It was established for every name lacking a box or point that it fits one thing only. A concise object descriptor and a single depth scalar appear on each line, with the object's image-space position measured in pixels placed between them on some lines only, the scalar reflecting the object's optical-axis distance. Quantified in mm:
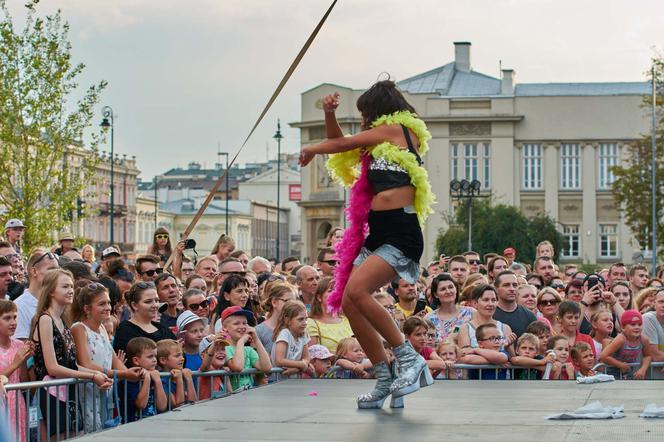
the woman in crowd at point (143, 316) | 10414
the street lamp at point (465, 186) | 44562
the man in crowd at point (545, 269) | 17934
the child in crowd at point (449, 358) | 11523
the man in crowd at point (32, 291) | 10367
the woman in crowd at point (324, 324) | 11711
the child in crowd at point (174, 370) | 9969
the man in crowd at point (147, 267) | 13648
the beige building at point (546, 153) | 93375
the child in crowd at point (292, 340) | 11062
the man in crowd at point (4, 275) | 11009
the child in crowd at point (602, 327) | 12828
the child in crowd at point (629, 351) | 12195
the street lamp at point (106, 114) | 57162
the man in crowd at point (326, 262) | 14897
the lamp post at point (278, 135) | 86300
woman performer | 8703
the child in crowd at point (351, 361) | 11227
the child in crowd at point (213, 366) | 10406
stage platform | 7312
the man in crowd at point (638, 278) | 17875
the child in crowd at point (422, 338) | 11406
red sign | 146975
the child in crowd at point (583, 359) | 11930
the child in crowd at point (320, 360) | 11328
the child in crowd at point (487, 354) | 11602
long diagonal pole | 8742
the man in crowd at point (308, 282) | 13852
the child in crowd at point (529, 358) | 11695
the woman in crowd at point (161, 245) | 17188
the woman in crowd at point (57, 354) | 8953
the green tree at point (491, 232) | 74000
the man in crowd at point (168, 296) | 11938
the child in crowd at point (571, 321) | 12626
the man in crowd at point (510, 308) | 12773
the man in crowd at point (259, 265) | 16297
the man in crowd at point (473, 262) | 18969
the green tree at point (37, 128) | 33938
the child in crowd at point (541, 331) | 12094
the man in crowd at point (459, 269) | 16234
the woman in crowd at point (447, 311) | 12312
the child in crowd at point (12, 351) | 9000
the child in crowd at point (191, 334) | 10945
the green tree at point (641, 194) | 60866
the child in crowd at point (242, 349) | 10578
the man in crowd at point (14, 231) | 16609
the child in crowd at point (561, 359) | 11633
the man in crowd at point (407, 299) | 13602
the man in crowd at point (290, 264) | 18962
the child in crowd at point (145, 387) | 9773
